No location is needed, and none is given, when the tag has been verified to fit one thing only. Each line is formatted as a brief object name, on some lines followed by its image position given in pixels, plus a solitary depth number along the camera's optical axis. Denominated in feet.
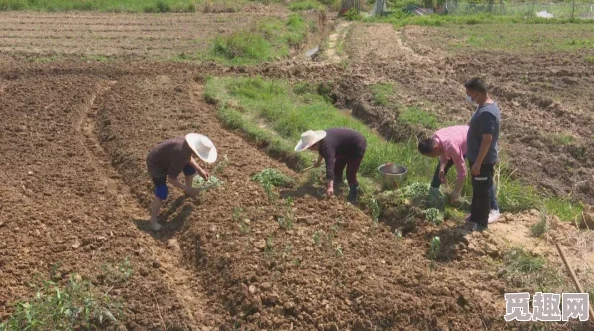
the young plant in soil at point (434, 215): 23.93
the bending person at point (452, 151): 22.82
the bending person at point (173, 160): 22.63
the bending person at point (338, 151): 24.27
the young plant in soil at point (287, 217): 23.22
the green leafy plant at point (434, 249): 21.24
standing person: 21.22
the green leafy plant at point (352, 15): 93.15
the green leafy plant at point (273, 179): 27.09
